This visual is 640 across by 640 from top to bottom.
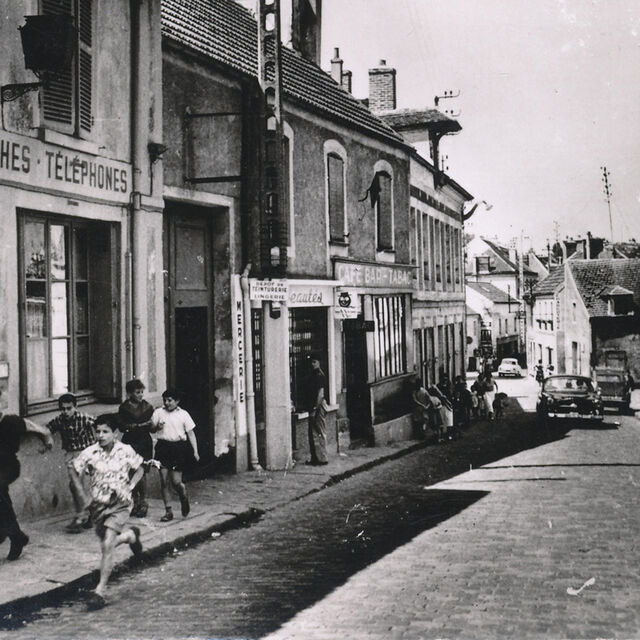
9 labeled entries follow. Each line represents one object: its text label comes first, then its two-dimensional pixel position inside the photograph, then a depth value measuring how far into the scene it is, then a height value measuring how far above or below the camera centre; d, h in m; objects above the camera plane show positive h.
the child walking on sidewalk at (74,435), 7.92 -0.99
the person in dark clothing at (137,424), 8.70 -0.95
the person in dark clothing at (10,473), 6.85 -1.18
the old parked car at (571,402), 23.47 -2.20
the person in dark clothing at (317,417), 13.70 -1.44
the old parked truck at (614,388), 30.80 -2.38
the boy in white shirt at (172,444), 8.83 -1.21
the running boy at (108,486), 6.34 -1.22
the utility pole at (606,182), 49.22 +9.51
